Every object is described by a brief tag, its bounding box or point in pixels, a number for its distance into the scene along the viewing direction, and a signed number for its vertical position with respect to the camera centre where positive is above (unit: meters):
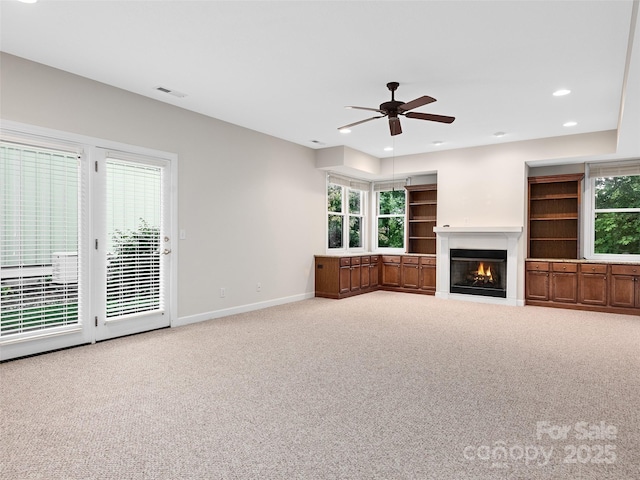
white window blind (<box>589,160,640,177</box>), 6.48 +1.14
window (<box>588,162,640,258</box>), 6.50 +0.45
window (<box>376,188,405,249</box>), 8.80 +0.41
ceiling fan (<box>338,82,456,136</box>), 4.09 +1.33
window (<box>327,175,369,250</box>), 8.01 +0.50
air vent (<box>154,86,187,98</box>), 4.35 +1.64
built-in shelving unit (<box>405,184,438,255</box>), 8.21 +0.38
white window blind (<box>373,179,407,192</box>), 8.66 +1.14
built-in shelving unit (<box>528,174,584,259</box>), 6.78 +0.35
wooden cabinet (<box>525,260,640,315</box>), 5.88 -0.78
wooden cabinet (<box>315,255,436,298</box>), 7.09 -0.75
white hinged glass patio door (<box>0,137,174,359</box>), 3.60 -0.10
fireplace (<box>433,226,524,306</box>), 6.67 -0.21
